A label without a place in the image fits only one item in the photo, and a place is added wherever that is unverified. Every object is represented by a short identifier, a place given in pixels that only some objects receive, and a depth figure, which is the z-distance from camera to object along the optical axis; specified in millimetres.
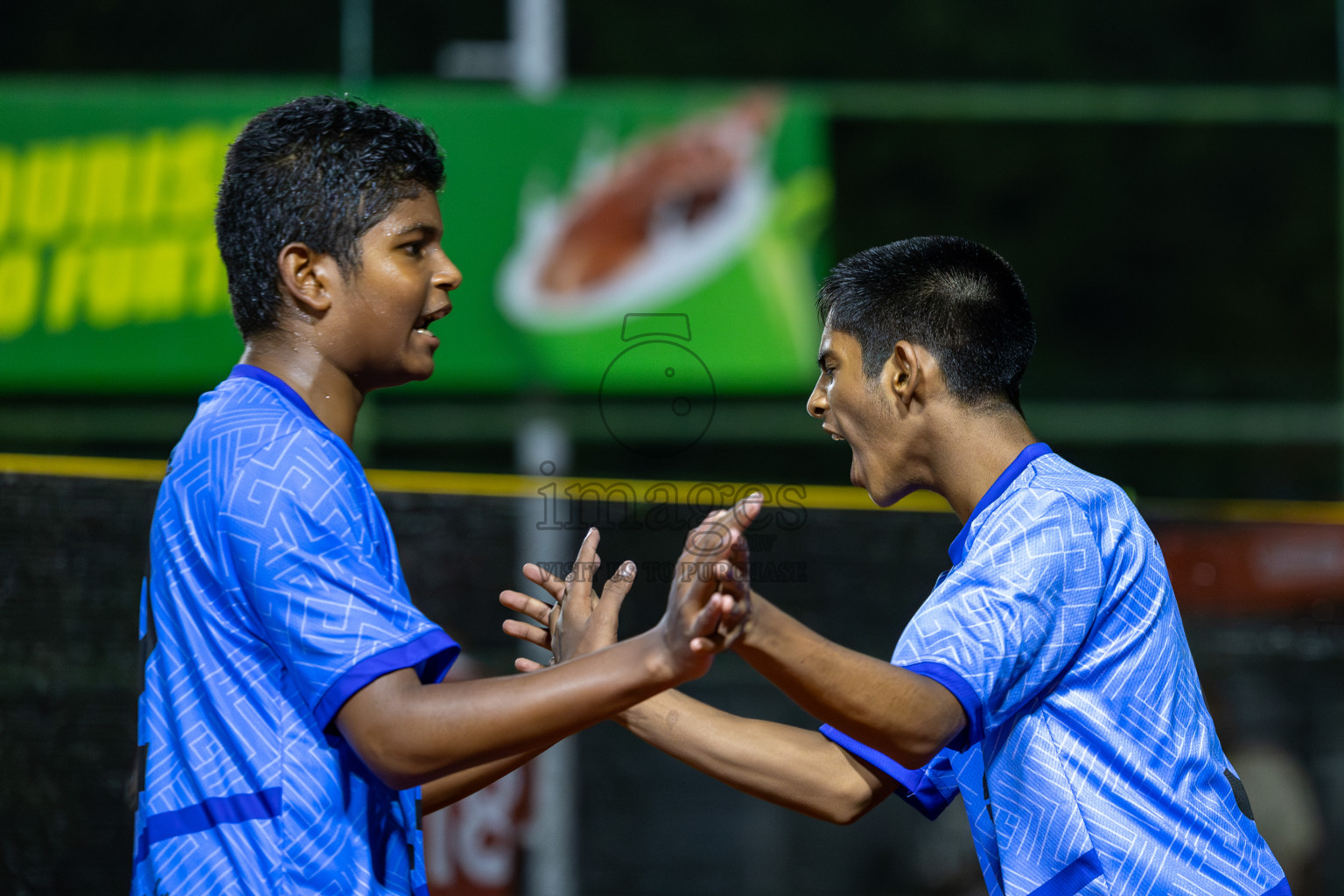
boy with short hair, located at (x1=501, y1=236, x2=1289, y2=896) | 3963
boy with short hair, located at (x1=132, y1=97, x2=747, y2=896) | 3344
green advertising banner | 16281
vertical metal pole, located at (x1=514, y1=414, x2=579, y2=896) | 8687
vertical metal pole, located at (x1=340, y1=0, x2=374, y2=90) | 18937
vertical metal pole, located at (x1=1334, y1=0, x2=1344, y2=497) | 20594
